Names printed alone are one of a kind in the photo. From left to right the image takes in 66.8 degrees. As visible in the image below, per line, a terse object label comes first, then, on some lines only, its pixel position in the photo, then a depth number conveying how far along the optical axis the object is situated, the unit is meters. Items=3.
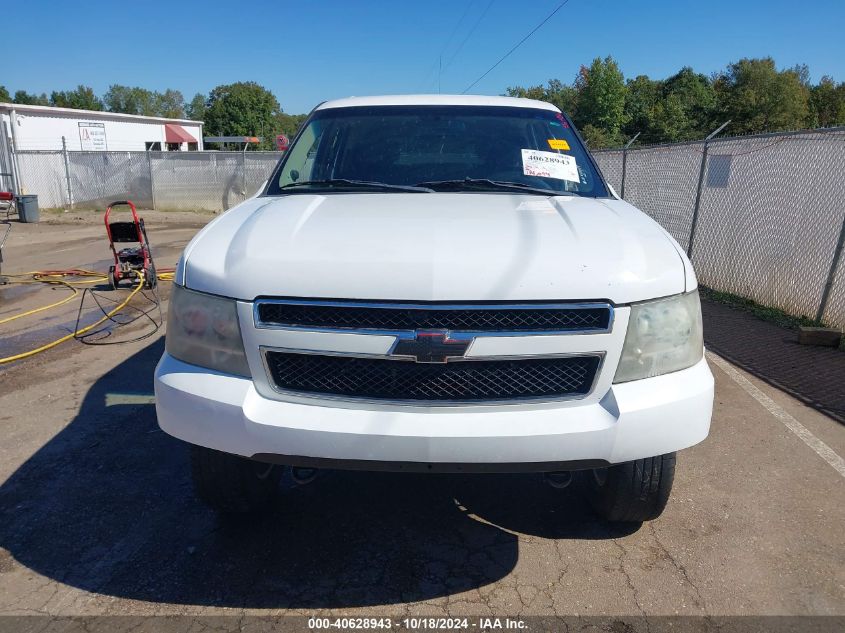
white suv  2.21
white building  25.24
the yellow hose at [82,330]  5.66
